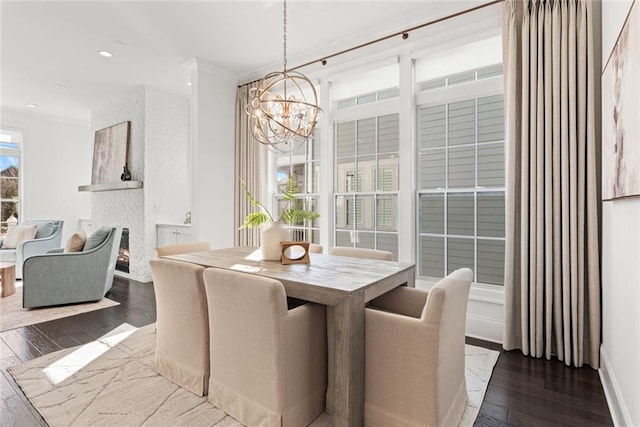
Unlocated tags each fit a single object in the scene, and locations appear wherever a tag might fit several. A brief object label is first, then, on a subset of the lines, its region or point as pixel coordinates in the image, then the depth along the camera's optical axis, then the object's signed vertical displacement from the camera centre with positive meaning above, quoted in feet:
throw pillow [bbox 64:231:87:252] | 13.55 -1.21
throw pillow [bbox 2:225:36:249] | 17.95 -1.17
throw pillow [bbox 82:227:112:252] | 13.74 -1.06
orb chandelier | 8.16 +2.35
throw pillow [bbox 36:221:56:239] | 18.25 -0.88
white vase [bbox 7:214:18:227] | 21.23 -0.58
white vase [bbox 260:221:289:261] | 8.57 -0.68
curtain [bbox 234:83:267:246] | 15.02 +2.08
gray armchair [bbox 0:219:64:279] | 16.81 -1.58
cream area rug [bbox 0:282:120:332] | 11.07 -3.50
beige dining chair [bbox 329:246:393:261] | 8.93 -1.09
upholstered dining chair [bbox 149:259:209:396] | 6.85 -2.30
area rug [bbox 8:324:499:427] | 6.13 -3.65
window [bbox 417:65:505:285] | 10.16 +1.19
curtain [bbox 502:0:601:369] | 8.01 +0.74
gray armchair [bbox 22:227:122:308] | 12.21 -2.28
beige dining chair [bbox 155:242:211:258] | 9.64 -1.07
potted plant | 8.41 -0.43
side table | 13.70 -2.67
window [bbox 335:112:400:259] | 12.01 +1.15
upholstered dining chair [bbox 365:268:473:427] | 5.19 -2.39
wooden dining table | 5.53 -1.40
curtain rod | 9.62 +5.76
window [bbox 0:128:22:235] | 21.12 +2.49
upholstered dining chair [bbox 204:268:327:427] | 5.54 -2.41
